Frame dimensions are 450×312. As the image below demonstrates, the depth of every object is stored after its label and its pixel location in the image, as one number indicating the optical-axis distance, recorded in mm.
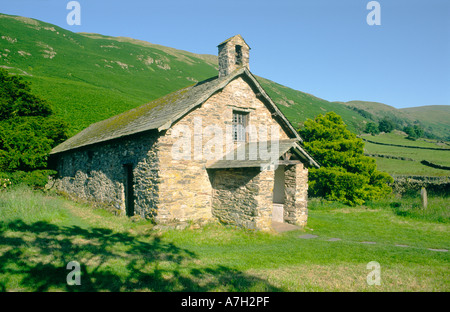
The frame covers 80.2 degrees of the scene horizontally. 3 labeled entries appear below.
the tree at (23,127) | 17625
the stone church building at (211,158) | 10961
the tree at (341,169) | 18516
